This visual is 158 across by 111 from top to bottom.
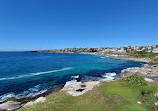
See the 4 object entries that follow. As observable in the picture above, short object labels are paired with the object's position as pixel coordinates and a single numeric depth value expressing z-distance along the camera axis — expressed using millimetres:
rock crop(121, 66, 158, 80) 17500
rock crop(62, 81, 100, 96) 11152
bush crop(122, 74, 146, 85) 12602
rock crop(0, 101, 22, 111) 9480
